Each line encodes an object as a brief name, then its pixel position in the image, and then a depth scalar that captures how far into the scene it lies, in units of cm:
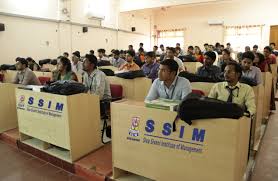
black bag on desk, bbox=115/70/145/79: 339
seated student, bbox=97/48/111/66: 635
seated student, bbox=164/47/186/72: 462
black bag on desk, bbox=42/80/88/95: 235
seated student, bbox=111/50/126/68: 647
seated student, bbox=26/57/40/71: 584
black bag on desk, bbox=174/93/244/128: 145
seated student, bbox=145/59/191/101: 216
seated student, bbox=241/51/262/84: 315
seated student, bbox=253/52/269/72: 401
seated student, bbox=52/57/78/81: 329
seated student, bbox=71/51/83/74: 541
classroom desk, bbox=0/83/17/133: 332
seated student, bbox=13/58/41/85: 381
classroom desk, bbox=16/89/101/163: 234
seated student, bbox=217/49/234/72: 448
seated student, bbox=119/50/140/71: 470
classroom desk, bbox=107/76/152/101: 342
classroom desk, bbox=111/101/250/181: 148
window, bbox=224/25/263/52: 948
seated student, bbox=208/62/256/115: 217
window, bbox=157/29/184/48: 1137
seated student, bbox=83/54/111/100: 302
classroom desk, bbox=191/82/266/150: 261
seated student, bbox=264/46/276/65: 528
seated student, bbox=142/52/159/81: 442
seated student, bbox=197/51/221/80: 341
